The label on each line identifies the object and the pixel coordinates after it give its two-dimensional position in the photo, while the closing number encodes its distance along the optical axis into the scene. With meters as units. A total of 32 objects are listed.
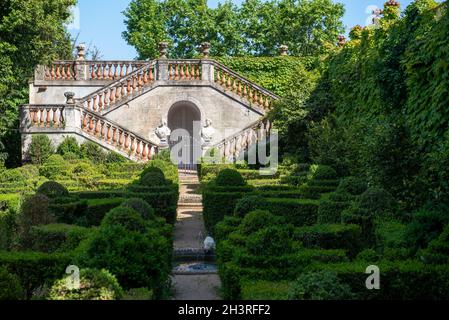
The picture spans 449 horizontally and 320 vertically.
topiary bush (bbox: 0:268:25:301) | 6.77
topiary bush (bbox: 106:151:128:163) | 23.27
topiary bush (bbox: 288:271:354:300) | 5.84
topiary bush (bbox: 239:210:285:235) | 8.41
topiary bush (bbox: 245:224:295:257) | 7.71
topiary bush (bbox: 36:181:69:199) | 12.62
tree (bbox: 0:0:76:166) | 21.27
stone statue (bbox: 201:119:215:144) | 26.27
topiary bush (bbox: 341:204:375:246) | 10.47
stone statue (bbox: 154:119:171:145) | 25.92
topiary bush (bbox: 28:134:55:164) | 23.00
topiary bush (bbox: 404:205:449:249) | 8.91
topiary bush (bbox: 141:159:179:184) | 18.25
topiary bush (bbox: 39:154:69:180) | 19.58
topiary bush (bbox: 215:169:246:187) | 14.63
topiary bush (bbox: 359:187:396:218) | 10.64
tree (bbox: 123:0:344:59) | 39.19
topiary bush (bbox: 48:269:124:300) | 6.06
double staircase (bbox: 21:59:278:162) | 23.42
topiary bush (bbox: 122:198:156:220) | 10.21
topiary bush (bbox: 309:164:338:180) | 14.80
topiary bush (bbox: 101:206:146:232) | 8.23
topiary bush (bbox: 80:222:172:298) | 7.09
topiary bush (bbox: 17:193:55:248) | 11.01
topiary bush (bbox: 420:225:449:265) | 7.82
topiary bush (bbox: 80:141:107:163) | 23.03
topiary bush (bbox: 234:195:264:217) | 11.36
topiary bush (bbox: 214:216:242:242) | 9.97
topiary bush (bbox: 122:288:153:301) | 6.53
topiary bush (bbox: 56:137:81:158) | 22.89
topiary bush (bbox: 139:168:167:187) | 14.43
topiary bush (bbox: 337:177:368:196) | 12.34
